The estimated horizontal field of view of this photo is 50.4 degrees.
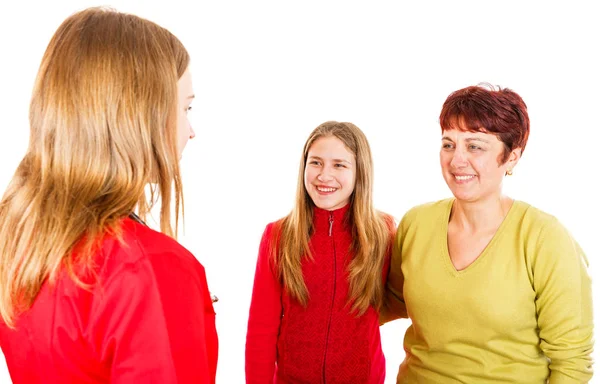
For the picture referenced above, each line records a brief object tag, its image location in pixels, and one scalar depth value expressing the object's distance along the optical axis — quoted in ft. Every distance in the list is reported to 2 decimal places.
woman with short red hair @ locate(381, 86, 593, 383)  5.50
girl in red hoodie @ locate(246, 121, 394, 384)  6.86
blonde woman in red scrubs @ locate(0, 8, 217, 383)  3.11
